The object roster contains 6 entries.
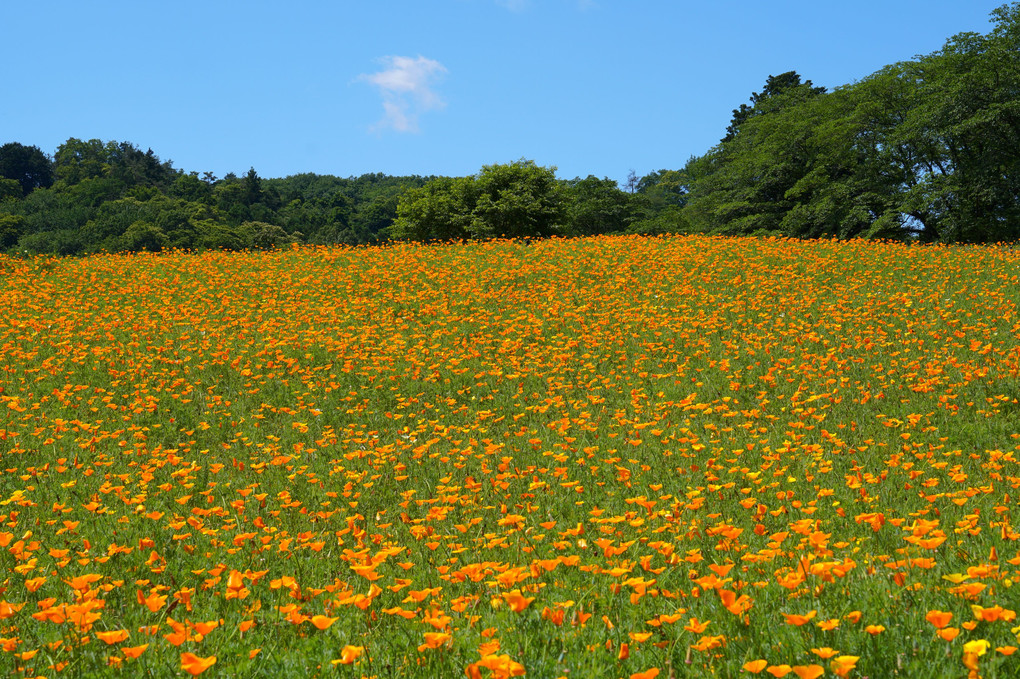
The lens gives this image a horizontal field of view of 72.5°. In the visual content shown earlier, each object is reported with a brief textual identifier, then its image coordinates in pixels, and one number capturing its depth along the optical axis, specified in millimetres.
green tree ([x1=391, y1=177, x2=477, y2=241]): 33344
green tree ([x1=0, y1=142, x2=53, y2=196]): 116250
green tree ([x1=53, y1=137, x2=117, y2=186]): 105938
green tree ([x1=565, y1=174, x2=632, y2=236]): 62156
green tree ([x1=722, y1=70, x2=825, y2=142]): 51469
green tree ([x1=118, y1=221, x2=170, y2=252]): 54219
